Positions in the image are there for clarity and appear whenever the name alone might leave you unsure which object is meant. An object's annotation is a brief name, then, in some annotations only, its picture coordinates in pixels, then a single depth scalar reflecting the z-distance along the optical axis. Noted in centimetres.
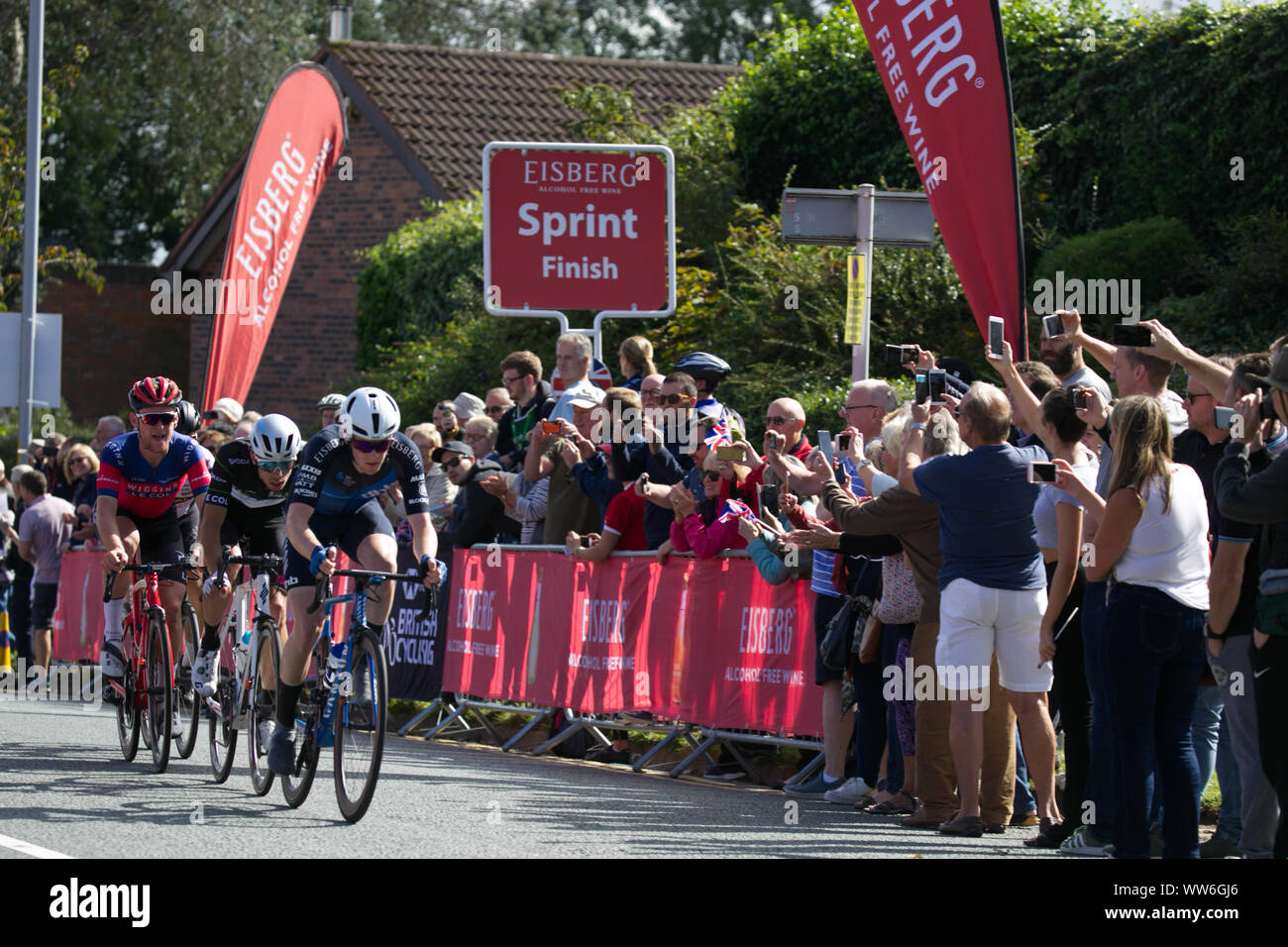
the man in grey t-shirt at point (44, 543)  1908
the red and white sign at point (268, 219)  1841
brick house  3142
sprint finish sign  1537
